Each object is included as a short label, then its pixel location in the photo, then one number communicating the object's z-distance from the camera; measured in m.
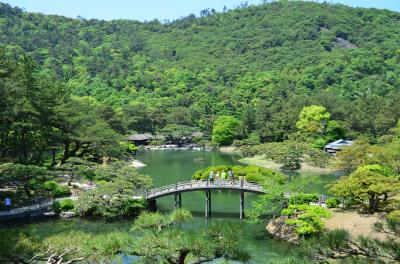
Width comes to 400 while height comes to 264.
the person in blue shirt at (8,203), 27.92
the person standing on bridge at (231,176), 30.66
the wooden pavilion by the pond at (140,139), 70.28
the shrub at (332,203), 26.67
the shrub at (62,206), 28.36
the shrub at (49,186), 30.45
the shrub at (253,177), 33.40
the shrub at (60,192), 30.41
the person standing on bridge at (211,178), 30.24
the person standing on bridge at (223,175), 31.17
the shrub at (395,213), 21.33
